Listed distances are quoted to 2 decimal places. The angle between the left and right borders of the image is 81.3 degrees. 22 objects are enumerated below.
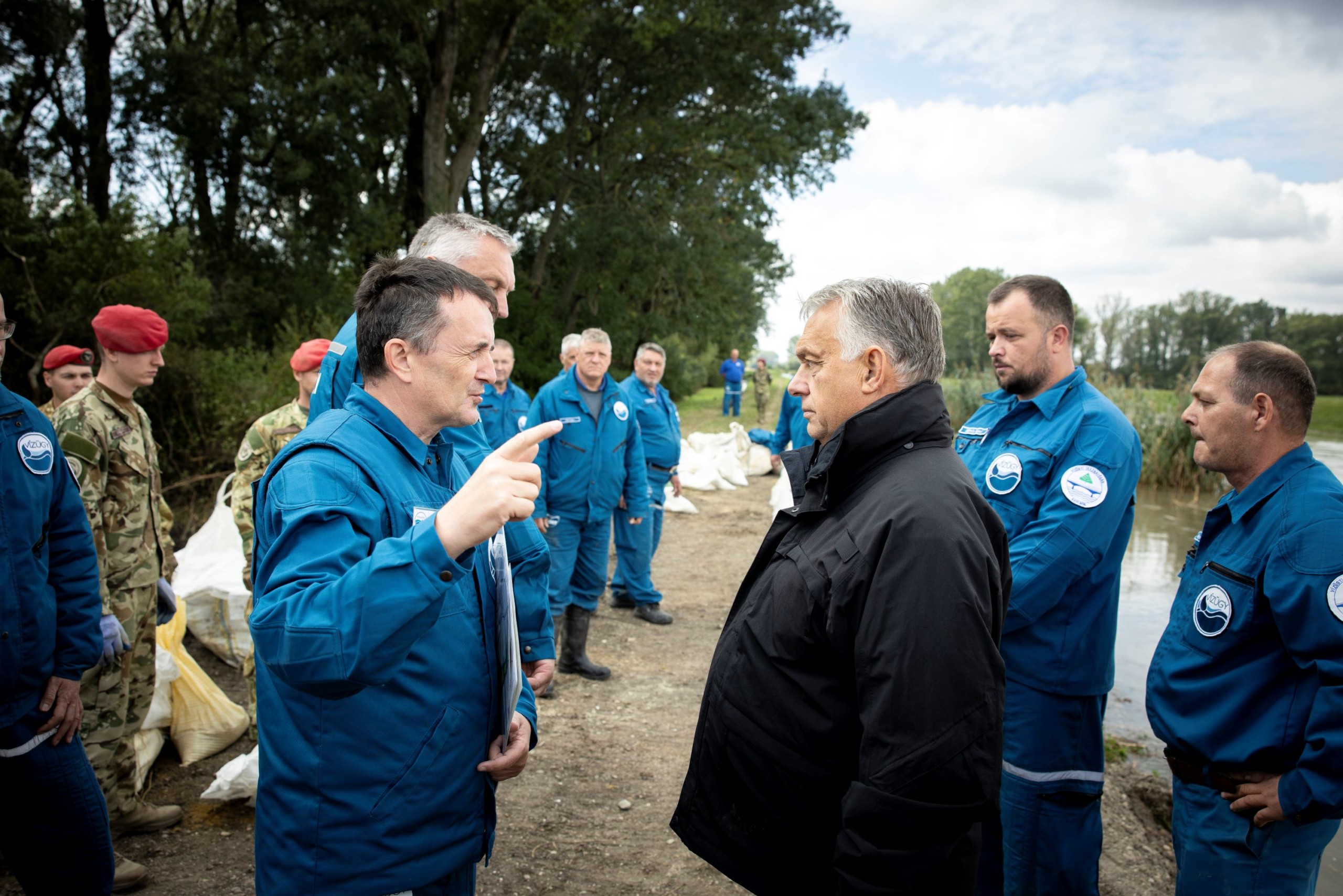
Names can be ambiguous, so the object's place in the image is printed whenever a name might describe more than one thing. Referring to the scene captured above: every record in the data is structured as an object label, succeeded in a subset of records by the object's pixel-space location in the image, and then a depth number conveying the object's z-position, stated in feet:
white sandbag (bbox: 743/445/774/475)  45.39
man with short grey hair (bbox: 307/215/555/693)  7.40
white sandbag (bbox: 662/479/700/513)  34.60
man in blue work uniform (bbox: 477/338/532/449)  21.66
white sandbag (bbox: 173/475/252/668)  15.03
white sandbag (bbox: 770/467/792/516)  30.25
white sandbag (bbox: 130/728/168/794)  11.69
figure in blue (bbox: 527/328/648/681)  17.88
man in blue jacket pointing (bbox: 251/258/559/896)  4.25
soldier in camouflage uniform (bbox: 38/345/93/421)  13.47
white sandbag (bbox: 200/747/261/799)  11.15
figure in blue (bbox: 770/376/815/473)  24.55
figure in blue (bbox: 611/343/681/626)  21.50
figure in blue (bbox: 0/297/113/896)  7.34
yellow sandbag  12.79
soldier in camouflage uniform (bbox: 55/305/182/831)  10.37
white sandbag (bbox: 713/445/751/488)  41.65
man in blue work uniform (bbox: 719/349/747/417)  71.82
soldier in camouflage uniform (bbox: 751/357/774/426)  65.21
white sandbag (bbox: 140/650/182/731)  12.42
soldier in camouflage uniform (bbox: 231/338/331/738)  12.28
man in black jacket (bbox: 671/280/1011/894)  4.83
